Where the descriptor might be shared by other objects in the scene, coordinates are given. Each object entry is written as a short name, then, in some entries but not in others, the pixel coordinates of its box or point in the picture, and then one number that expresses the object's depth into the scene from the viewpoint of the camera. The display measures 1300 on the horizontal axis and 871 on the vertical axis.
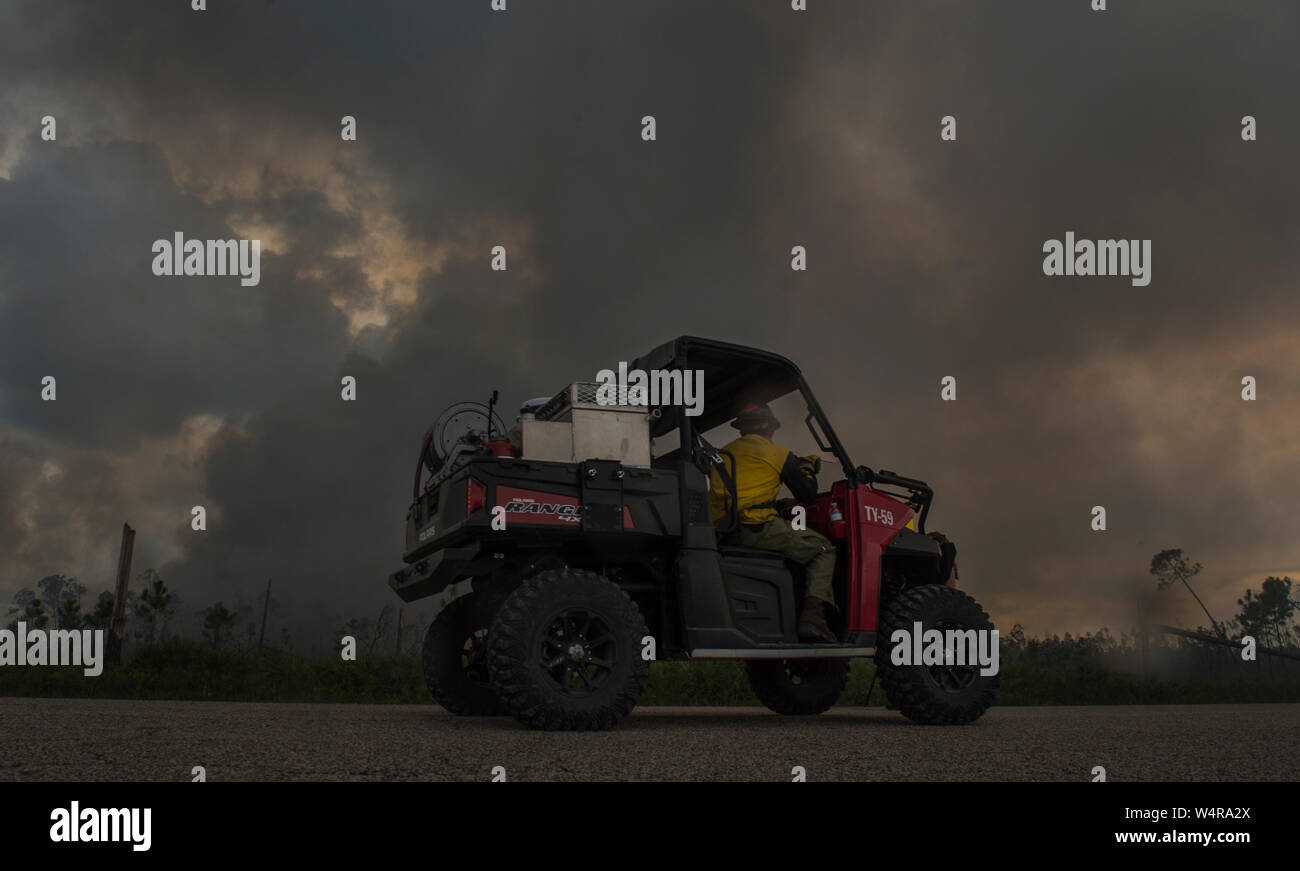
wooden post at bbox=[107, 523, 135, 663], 17.02
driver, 7.27
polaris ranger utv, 5.89
